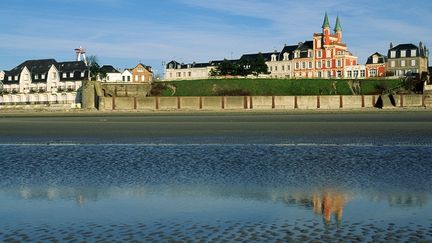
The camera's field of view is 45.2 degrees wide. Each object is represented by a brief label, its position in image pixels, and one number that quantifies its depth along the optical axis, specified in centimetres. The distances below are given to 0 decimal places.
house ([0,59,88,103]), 12318
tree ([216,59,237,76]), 13900
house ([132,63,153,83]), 16238
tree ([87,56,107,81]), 12955
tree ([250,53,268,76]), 14038
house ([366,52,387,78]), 14062
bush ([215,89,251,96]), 10262
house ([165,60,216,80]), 17212
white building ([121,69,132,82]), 15825
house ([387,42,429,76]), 13562
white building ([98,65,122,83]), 15170
